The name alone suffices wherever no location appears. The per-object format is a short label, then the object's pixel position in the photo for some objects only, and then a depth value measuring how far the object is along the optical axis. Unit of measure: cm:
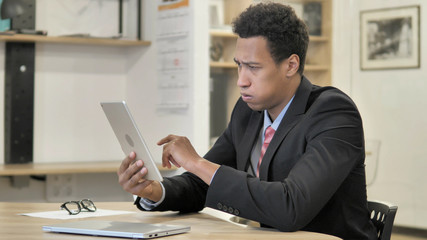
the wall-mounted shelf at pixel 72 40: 391
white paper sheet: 206
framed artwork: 374
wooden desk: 170
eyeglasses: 213
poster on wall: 415
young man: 186
